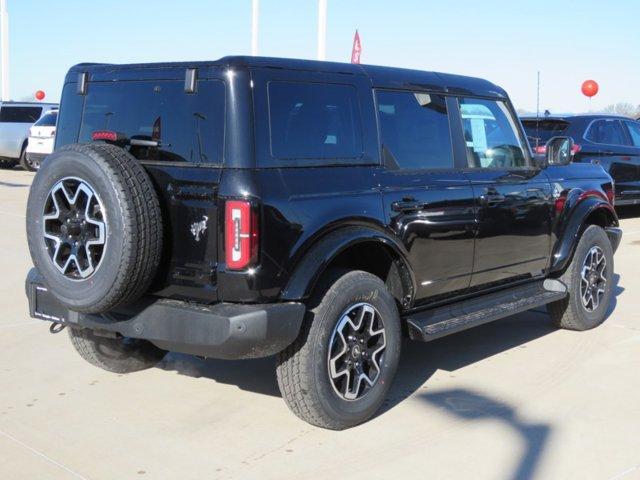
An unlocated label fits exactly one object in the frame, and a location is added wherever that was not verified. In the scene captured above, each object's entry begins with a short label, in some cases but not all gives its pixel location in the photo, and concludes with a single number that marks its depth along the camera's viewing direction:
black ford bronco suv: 3.91
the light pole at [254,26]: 18.80
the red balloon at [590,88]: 19.55
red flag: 14.79
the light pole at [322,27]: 16.41
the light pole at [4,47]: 28.84
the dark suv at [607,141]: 12.05
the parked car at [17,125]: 22.16
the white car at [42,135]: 19.31
